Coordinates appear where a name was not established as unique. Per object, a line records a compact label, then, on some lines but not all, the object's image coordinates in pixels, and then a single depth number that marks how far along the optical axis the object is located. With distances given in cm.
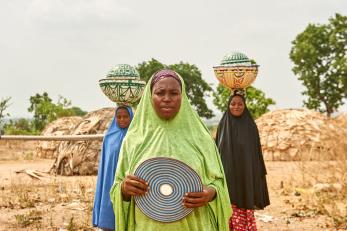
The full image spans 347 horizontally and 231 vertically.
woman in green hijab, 237
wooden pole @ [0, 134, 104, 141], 758
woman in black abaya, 473
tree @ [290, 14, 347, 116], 2681
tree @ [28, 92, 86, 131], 2135
